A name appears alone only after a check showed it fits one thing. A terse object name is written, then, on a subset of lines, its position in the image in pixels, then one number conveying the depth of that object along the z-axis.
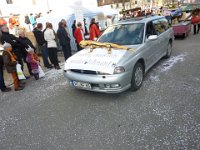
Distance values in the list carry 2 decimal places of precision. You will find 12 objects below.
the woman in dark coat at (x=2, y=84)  5.69
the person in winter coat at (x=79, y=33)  8.98
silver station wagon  4.08
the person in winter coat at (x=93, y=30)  9.55
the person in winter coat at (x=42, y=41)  7.28
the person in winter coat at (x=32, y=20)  18.59
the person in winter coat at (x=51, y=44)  7.11
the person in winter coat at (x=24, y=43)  6.28
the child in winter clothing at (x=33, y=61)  6.16
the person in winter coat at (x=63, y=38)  7.56
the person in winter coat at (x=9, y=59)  5.30
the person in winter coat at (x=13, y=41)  5.78
